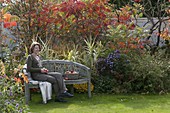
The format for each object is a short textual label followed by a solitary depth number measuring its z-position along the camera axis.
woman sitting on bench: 7.09
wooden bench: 7.54
